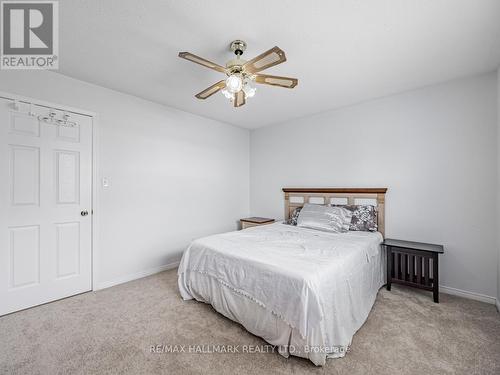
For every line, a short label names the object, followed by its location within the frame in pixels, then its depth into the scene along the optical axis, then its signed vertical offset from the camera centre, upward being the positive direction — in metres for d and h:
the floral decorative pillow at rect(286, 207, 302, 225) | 3.69 -0.47
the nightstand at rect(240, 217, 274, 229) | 4.13 -0.62
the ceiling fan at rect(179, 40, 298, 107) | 1.85 +0.94
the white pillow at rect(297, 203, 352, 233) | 3.09 -0.42
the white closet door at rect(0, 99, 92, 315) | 2.31 -0.23
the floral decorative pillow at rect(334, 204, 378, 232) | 3.10 -0.42
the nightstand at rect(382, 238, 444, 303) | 2.49 -0.89
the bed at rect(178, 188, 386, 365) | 1.59 -0.79
